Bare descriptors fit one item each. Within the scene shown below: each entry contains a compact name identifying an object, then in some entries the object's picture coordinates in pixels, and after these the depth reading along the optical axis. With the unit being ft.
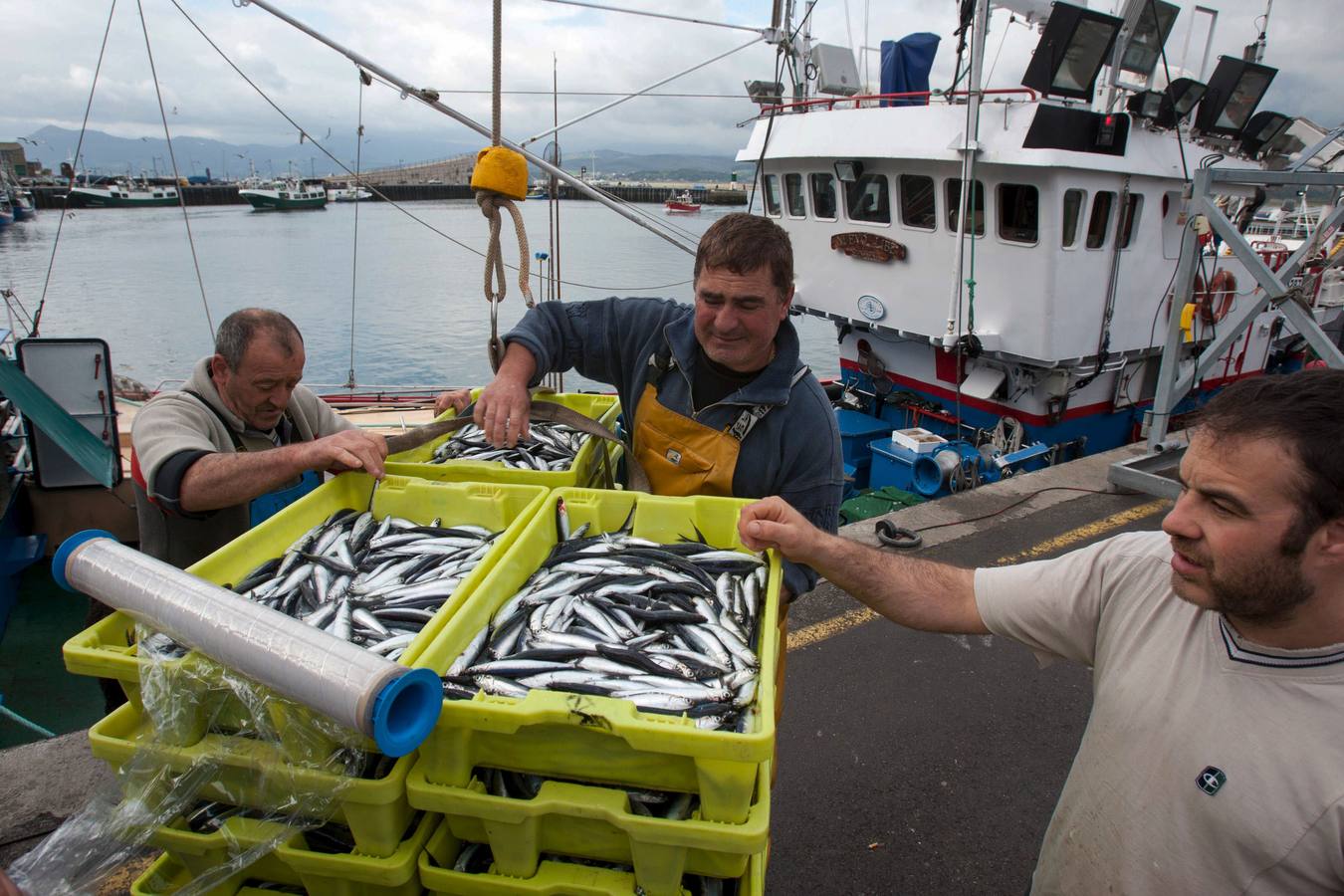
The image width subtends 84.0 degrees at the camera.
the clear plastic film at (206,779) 4.98
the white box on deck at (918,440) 30.15
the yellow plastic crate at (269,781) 4.97
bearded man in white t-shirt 4.79
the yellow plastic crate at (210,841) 5.24
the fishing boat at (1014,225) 28.30
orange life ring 34.68
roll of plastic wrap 4.41
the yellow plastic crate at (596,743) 4.71
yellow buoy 9.04
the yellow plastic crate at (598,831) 4.87
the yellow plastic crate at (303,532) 5.46
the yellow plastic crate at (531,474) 9.41
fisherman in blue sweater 8.46
